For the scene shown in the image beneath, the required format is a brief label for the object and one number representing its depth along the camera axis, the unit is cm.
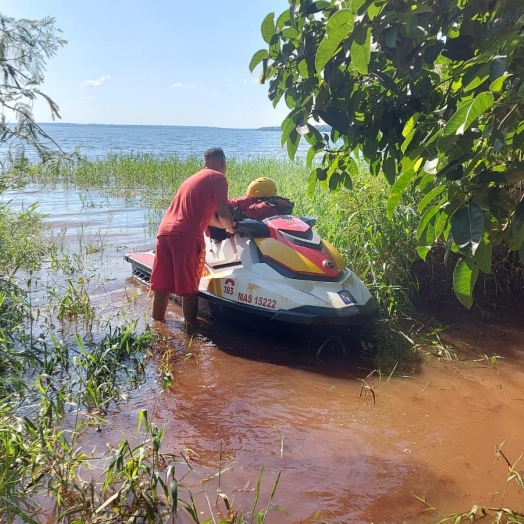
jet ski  392
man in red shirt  449
